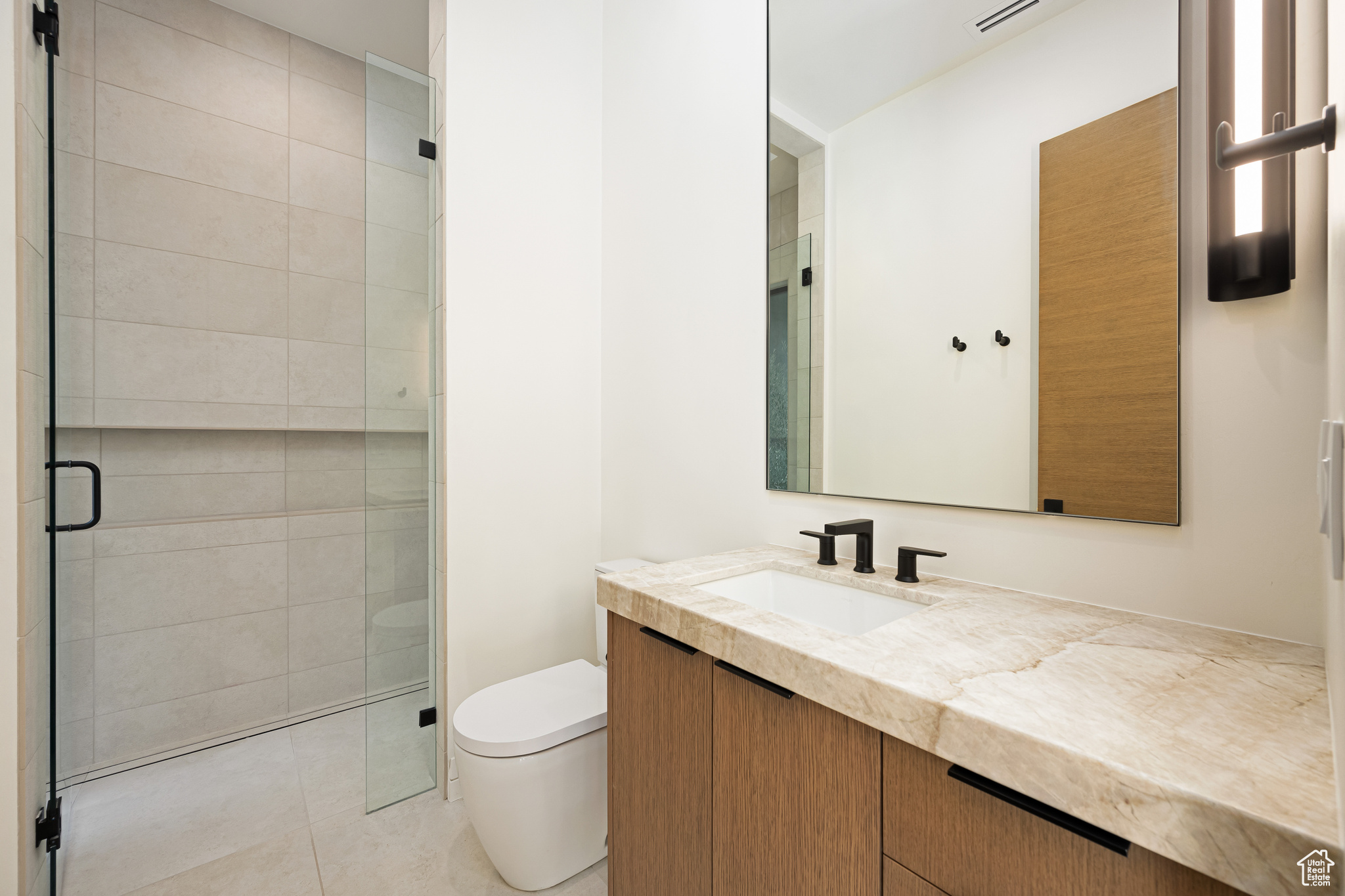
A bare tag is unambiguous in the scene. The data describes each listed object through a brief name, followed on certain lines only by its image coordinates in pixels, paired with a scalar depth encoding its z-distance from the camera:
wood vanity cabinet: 0.55
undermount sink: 1.12
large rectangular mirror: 0.90
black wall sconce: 0.71
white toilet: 1.32
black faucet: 1.19
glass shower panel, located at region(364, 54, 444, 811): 1.76
